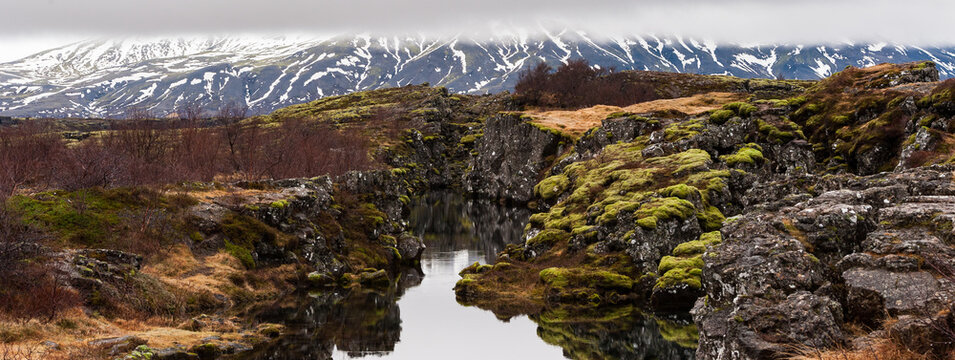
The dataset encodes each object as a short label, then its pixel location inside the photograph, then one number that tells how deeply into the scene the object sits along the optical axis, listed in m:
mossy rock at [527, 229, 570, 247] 54.06
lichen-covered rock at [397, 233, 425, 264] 63.88
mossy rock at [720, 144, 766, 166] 61.32
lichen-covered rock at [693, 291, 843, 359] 16.83
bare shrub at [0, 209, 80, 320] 26.38
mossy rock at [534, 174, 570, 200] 82.03
